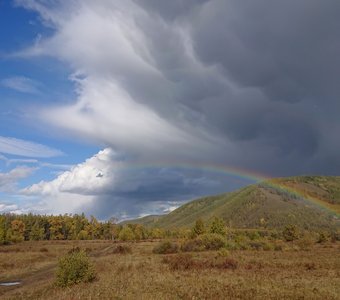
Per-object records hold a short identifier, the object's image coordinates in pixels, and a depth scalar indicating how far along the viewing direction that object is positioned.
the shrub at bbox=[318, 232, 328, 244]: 128.38
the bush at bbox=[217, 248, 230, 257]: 56.88
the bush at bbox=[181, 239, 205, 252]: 79.19
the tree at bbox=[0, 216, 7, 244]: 133.27
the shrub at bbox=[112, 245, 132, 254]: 76.11
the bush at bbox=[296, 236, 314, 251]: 85.97
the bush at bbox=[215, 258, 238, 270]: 39.52
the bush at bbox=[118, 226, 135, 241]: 162.38
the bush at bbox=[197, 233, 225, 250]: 82.19
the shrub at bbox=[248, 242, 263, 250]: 83.19
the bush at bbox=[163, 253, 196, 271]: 39.40
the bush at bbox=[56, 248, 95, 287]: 28.80
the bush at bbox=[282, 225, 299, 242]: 136.88
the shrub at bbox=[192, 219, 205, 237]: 123.25
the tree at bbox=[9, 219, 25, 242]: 168.82
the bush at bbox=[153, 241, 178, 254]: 76.12
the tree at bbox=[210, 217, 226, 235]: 112.56
